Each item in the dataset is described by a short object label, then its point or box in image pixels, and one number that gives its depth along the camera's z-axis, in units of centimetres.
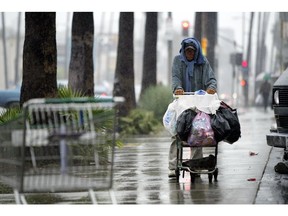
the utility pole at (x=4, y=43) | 6706
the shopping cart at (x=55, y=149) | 898
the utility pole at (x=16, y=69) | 7262
